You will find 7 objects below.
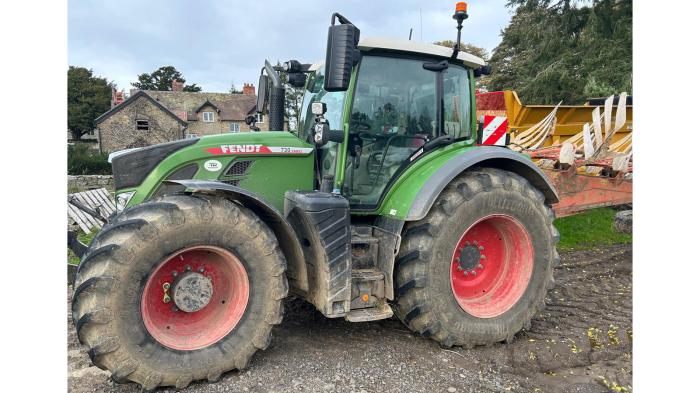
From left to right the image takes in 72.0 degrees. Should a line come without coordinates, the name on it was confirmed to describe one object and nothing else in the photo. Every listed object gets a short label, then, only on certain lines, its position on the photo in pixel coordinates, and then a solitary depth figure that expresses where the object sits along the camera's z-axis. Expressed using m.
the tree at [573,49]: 13.78
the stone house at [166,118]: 36.44
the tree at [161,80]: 62.97
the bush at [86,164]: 21.12
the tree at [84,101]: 47.09
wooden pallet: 8.08
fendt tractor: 2.83
